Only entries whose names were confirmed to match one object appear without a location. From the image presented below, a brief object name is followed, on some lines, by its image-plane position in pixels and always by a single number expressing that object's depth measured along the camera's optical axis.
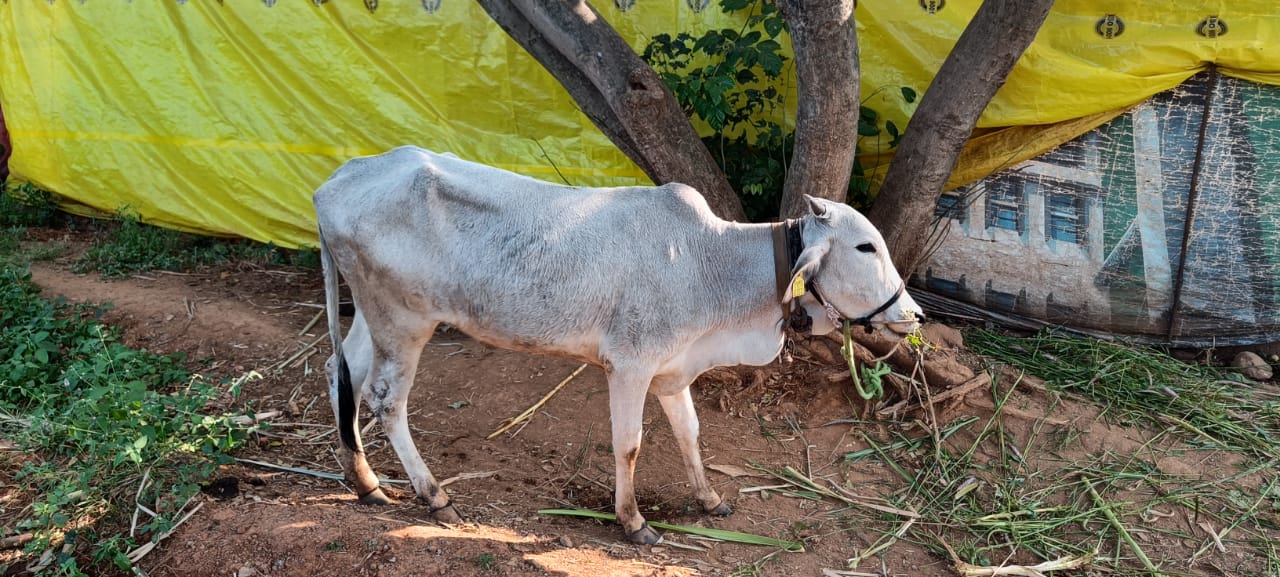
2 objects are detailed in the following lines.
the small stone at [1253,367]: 5.29
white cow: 3.73
